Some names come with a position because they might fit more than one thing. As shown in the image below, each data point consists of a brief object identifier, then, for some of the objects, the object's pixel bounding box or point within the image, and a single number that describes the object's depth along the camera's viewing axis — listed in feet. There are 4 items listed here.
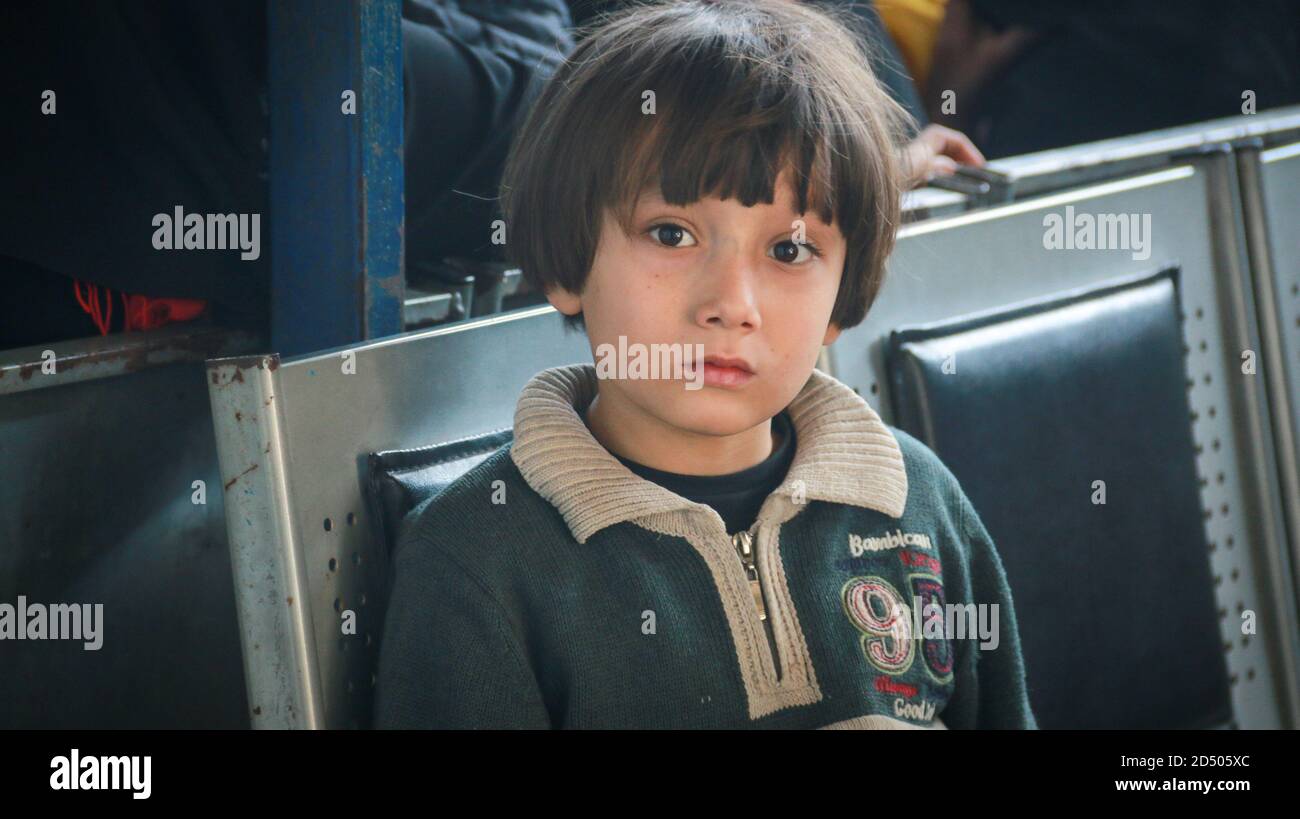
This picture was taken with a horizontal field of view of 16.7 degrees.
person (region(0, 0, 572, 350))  6.45
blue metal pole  6.43
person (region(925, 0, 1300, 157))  11.15
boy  6.17
